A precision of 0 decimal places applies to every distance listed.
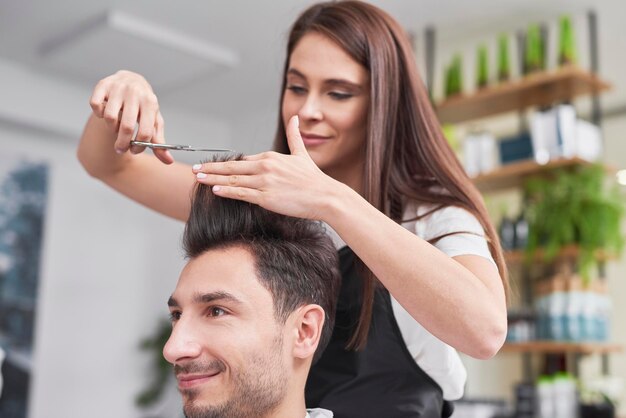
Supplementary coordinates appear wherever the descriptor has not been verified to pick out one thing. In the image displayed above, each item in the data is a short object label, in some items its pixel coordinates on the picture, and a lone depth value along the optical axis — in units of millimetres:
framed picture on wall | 5395
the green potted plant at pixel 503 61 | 4578
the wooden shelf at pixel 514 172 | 4180
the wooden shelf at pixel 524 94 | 4238
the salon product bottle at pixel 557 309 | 4156
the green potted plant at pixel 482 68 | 4656
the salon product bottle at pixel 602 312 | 4176
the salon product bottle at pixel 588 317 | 4113
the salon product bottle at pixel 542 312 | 4243
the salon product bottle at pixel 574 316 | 4113
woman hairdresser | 1465
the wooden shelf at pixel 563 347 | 4070
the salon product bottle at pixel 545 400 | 4012
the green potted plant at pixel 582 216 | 4090
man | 1304
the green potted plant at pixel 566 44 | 4230
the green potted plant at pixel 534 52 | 4422
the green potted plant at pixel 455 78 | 4773
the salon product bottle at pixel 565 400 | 3969
